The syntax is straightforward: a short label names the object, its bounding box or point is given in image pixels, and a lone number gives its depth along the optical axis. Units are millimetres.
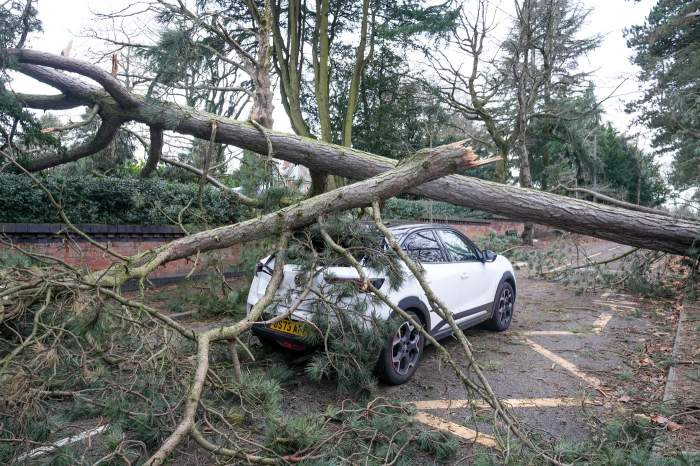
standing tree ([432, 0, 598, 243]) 15008
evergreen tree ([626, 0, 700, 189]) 11992
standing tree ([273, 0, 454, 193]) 13117
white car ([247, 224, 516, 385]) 3855
